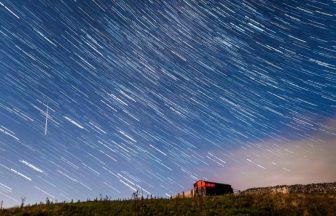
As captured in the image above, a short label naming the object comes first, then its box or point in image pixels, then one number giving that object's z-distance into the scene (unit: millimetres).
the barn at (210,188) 44128
